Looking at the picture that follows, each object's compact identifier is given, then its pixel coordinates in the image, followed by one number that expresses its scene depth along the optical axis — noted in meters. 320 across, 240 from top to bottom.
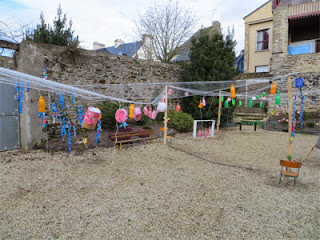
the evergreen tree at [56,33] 6.05
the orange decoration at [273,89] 4.29
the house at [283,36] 9.85
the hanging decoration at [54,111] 4.52
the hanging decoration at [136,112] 4.33
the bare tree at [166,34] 11.27
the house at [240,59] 17.30
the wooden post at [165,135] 5.71
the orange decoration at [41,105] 3.36
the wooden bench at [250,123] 8.00
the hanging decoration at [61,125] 4.84
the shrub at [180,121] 7.35
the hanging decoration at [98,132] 4.79
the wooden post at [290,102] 3.22
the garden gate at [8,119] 4.64
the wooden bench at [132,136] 5.01
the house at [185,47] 11.70
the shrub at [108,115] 5.79
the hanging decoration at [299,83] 3.51
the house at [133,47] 11.86
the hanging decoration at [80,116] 4.60
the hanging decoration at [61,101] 4.33
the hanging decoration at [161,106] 5.02
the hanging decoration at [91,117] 3.27
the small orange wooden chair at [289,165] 2.94
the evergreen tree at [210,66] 8.23
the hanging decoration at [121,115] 3.82
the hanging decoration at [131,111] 4.23
